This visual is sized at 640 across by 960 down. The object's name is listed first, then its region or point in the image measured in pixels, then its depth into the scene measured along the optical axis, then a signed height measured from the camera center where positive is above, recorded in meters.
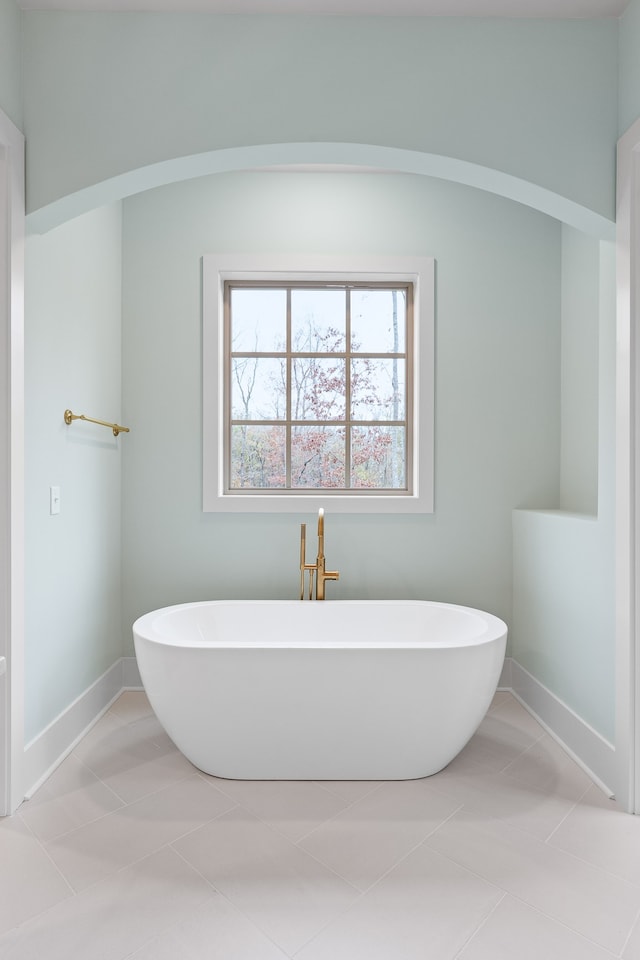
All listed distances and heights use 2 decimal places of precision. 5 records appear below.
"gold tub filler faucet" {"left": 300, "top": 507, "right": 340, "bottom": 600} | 2.70 -0.42
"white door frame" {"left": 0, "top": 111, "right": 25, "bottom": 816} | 1.82 +0.06
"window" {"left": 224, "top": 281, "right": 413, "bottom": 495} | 3.04 +0.45
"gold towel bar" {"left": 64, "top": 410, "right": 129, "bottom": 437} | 2.27 +0.24
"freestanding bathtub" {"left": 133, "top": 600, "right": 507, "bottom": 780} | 1.92 -0.76
